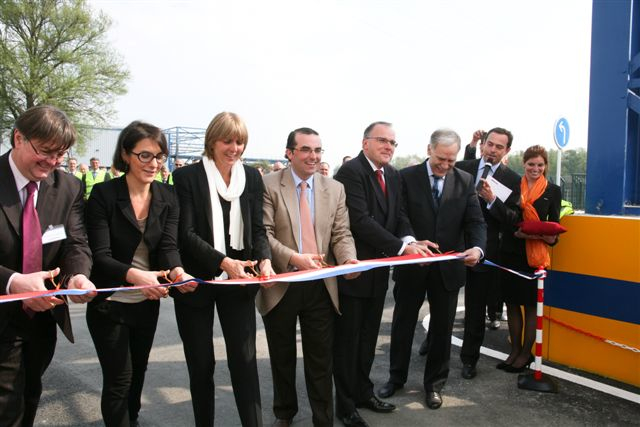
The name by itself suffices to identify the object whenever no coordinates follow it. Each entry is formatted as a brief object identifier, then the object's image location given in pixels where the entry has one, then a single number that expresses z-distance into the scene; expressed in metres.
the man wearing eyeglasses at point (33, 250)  2.54
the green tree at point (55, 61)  30.45
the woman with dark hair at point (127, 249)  3.00
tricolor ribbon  2.53
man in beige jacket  3.59
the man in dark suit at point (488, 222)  4.90
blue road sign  10.98
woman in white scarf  3.22
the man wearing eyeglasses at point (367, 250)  3.93
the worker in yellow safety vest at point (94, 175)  13.84
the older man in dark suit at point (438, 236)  4.26
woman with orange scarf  4.86
